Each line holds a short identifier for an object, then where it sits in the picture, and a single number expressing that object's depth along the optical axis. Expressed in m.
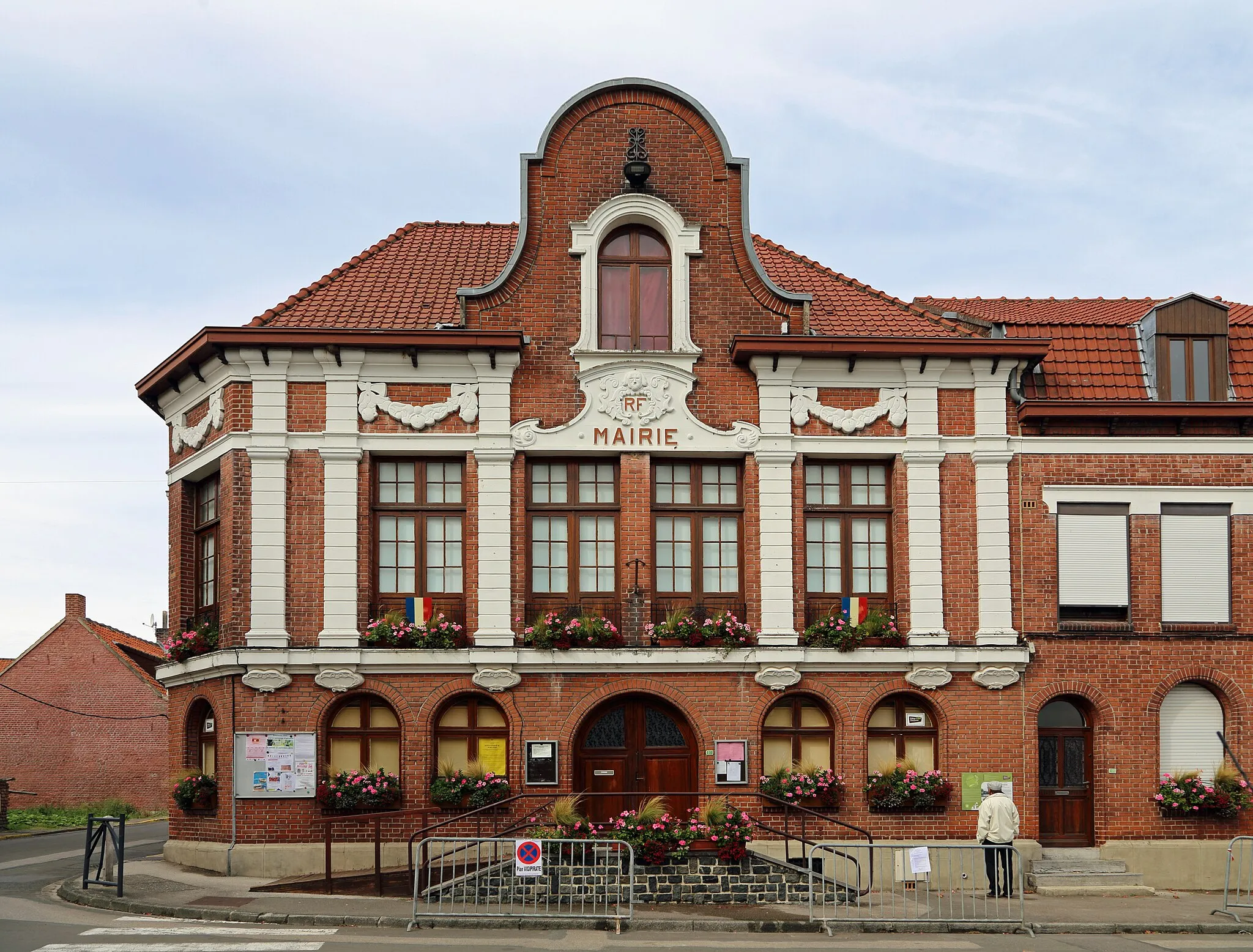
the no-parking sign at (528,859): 18.30
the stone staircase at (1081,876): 23.41
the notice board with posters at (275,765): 23.59
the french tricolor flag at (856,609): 24.70
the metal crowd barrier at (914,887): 18.91
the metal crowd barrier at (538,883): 18.48
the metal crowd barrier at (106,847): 20.61
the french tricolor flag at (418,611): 24.23
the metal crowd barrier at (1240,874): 22.05
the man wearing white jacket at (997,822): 21.70
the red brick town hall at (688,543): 24.09
